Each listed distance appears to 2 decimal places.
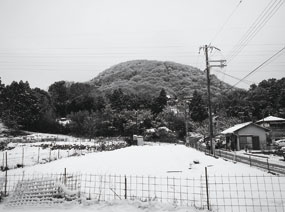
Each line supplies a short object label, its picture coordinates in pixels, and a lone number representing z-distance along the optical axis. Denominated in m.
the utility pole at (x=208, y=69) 21.90
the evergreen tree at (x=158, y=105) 63.81
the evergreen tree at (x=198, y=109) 61.94
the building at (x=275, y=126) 44.34
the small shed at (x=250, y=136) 33.56
